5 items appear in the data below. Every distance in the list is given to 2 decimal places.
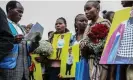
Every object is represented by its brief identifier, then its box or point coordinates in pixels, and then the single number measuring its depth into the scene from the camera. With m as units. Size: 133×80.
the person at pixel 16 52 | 3.26
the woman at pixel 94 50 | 3.14
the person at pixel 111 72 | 2.95
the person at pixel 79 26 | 4.70
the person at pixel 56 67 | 5.19
